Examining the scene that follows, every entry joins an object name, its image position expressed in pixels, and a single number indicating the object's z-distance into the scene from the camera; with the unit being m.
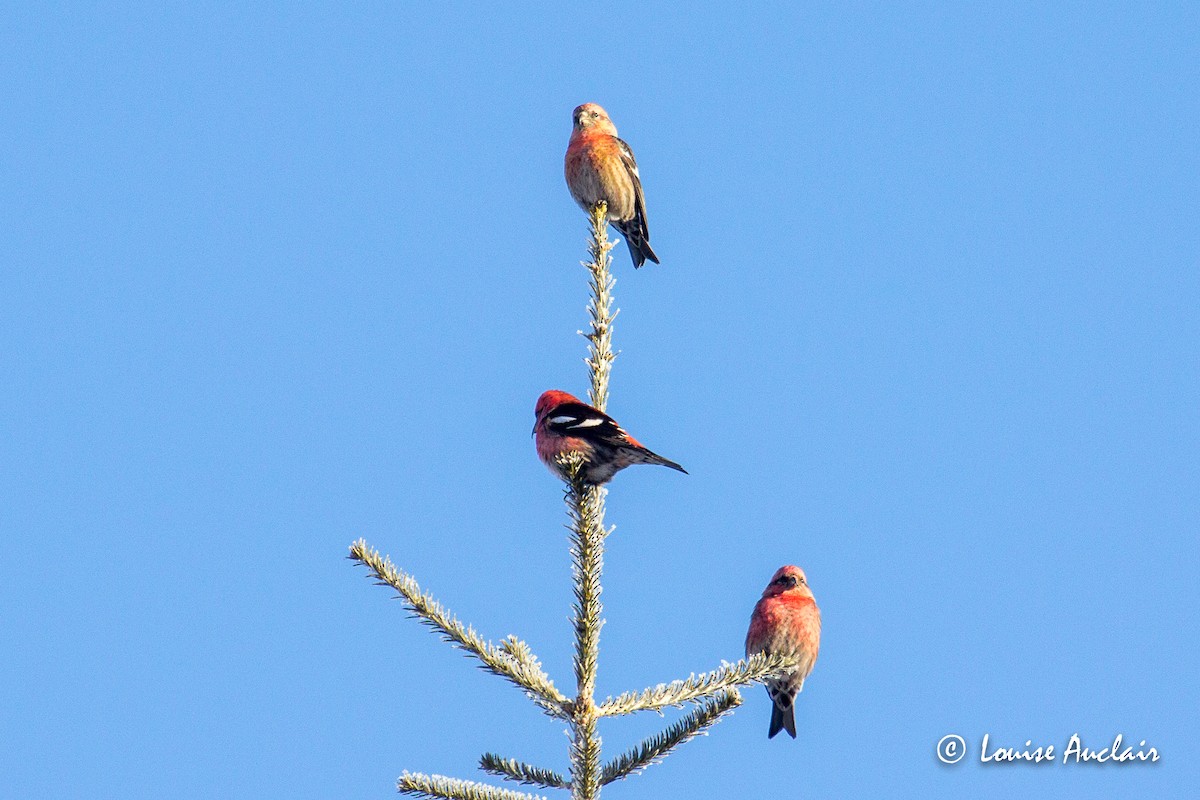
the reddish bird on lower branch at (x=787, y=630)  14.58
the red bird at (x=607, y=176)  19.86
